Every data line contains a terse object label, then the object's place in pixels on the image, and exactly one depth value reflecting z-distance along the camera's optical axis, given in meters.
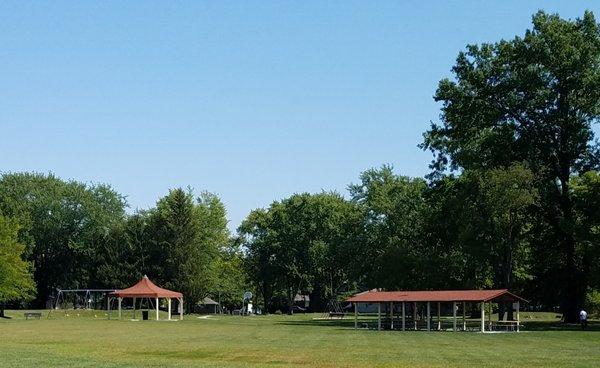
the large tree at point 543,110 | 56.84
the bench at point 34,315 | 75.53
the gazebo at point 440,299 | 53.12
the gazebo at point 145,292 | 75.50
